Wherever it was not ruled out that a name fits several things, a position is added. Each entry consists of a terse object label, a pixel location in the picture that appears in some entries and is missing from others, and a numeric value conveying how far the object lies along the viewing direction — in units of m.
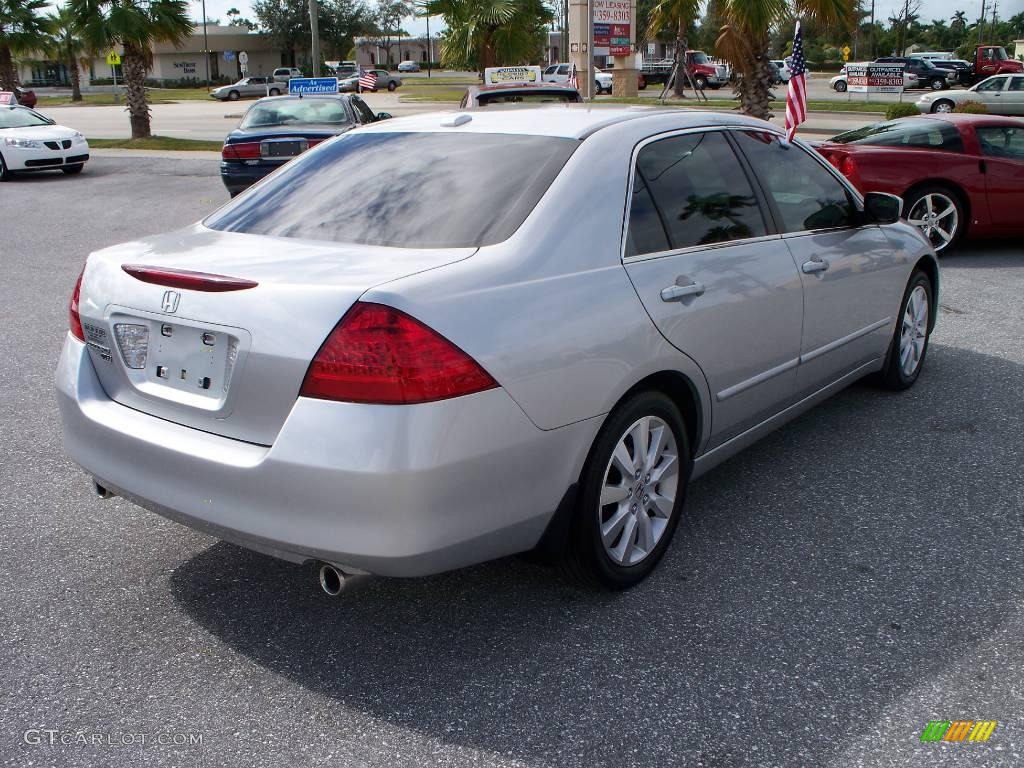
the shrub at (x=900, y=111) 21.69
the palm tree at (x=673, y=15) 18.28
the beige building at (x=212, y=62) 90.06
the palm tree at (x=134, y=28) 23.75
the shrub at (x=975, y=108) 22.66
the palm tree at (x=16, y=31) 30.91
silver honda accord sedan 2.75
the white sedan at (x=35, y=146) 18.30
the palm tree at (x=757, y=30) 15.95
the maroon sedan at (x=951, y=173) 9.88
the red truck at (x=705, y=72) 49.50
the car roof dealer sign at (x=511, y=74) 19.78
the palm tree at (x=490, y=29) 23.84
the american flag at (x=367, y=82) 30.31
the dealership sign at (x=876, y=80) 33.40
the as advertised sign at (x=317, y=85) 22.41
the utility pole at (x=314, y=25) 26.25
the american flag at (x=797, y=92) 8.36
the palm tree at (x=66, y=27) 24.39
